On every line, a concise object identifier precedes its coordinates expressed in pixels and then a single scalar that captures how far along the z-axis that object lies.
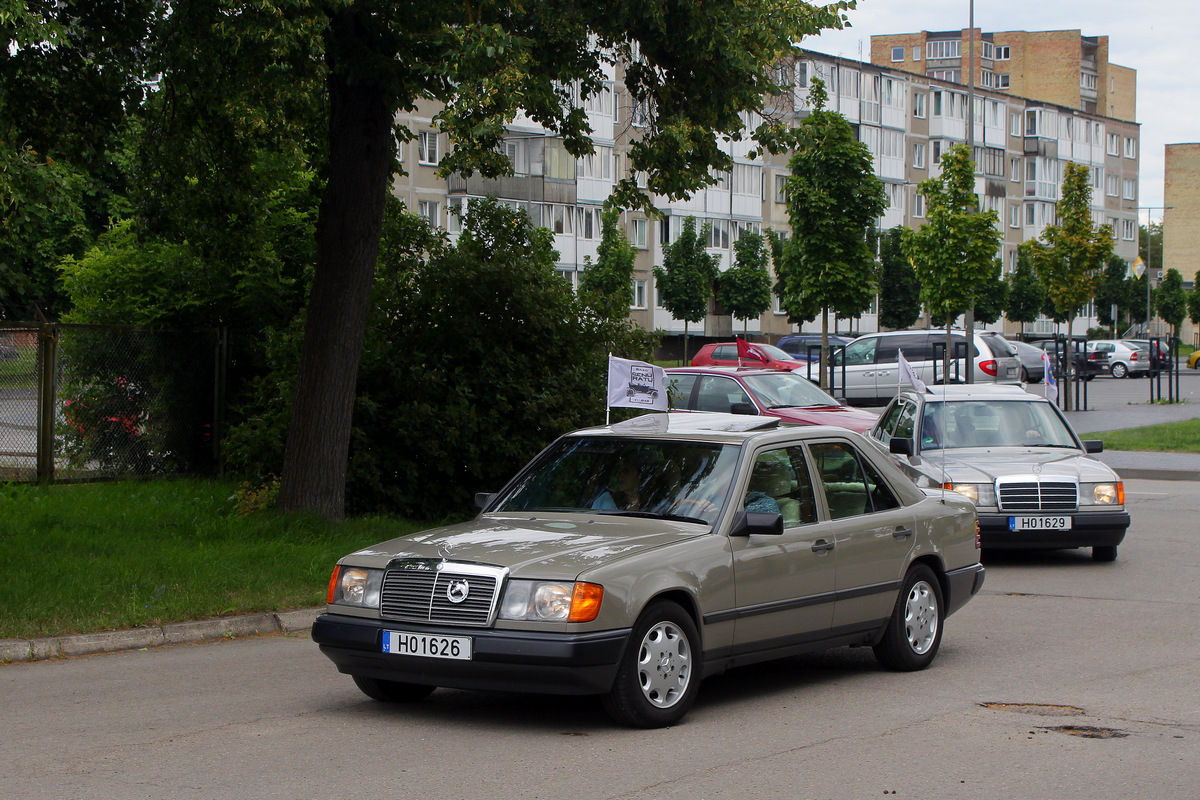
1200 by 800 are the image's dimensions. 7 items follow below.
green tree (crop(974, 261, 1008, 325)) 72.94
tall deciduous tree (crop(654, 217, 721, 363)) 65.25
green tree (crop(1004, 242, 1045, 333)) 81.38
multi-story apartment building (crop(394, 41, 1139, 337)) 62.84
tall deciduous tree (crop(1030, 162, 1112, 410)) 38.19
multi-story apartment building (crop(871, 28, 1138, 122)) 116.00
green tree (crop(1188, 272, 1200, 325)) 94.50
